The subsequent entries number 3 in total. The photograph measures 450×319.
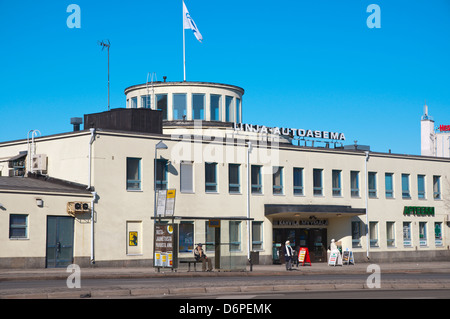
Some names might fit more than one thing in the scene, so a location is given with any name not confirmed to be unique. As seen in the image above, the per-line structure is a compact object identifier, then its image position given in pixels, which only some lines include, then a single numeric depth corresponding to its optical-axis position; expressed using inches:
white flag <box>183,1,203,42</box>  2078.0
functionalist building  1461.6
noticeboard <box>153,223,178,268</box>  1373.0
